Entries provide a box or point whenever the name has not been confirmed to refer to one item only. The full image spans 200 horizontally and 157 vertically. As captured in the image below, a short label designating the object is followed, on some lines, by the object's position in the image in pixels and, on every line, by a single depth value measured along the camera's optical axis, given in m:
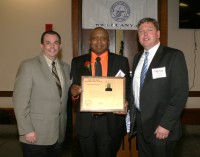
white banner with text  4.74
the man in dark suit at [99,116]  2.41
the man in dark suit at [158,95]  2.06
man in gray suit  2.19
